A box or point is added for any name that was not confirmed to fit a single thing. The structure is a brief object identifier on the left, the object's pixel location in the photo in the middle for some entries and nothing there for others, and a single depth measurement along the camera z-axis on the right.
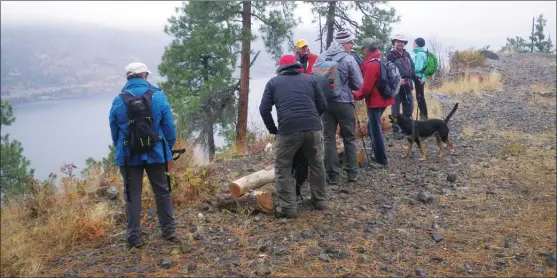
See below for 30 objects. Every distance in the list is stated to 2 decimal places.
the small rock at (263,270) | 3.70
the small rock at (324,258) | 3.92
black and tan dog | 7.50
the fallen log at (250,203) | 5.20
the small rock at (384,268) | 3.74
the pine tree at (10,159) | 18.91
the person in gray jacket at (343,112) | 5.96
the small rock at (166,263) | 3.90
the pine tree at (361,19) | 14.98
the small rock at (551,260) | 3.70
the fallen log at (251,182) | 5.29
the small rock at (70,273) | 3.78
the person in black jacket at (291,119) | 4.80
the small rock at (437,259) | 3.89
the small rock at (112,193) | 6.15
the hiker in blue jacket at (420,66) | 9.08
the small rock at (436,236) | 4.34
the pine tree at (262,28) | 15.12
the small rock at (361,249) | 4.12
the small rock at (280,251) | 4.09
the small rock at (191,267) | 3.82
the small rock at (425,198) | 5.53
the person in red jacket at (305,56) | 6.42
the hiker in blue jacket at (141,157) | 4.06
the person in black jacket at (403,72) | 8.22
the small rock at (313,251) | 4.04
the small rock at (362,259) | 3.88
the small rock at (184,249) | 4.18
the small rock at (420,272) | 3.63
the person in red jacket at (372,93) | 6.45
